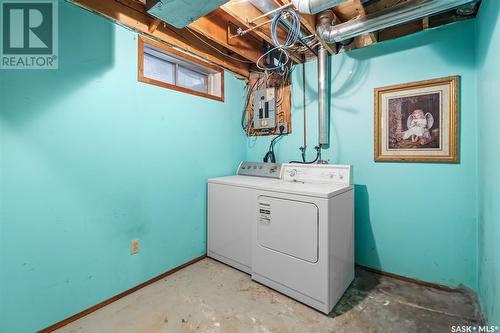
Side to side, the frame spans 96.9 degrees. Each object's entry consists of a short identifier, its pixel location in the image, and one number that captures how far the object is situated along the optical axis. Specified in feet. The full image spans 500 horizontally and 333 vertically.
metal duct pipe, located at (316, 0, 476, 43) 5.08
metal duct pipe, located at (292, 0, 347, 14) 5.08
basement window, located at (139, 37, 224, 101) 6.79
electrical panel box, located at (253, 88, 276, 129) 9.05
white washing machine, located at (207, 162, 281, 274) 7.06
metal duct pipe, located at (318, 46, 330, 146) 7.72
